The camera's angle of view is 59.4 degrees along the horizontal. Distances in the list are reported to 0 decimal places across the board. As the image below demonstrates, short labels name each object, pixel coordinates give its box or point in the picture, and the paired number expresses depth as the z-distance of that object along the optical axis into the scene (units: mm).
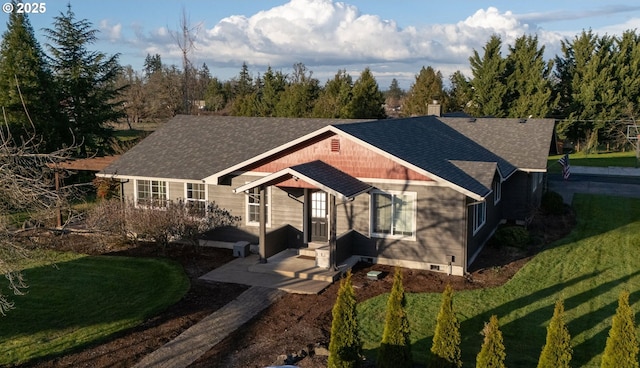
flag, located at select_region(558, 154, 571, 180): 28608
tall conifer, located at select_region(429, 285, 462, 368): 8922
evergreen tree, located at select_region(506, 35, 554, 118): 52094
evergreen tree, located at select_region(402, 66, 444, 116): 53250
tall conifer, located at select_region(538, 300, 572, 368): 8391
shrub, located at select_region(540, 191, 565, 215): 25859
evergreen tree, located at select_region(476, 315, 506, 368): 8305
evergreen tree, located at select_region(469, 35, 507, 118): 53875
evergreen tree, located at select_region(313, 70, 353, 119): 47625
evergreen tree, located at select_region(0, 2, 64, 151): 31938
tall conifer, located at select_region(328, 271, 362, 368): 9531
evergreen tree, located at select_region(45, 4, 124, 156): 37031
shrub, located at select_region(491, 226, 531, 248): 19859
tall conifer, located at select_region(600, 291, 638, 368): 8305
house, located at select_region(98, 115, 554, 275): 16891
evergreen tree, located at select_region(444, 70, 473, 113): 56681
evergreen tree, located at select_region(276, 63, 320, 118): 50562
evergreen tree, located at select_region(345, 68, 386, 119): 48469
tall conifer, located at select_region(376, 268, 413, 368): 9297
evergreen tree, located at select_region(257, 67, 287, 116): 54312
